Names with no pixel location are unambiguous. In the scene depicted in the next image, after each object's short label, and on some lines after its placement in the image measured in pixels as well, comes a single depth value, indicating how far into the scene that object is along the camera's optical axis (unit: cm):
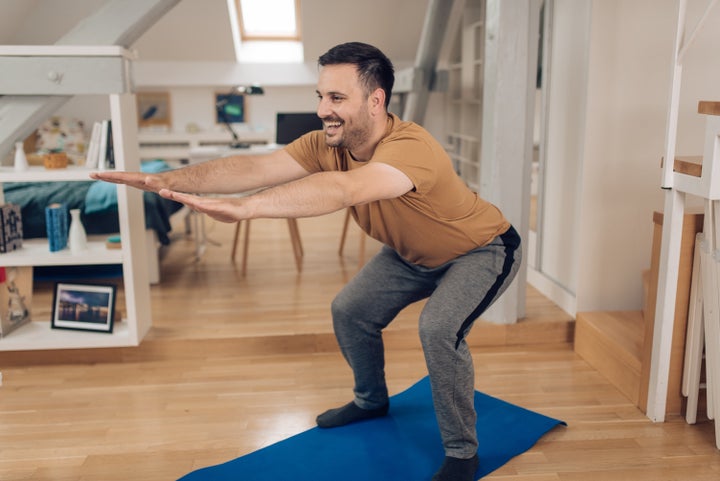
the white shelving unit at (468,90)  550
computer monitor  465
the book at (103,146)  289
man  183
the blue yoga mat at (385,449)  210
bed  387
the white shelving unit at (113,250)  275
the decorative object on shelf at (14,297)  304
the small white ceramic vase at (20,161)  291
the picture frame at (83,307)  306
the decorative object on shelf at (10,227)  299
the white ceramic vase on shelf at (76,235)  301
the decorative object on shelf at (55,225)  300
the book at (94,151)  293
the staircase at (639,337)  236
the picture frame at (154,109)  786
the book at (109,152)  291
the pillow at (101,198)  388
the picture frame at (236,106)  780
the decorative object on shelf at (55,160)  292
